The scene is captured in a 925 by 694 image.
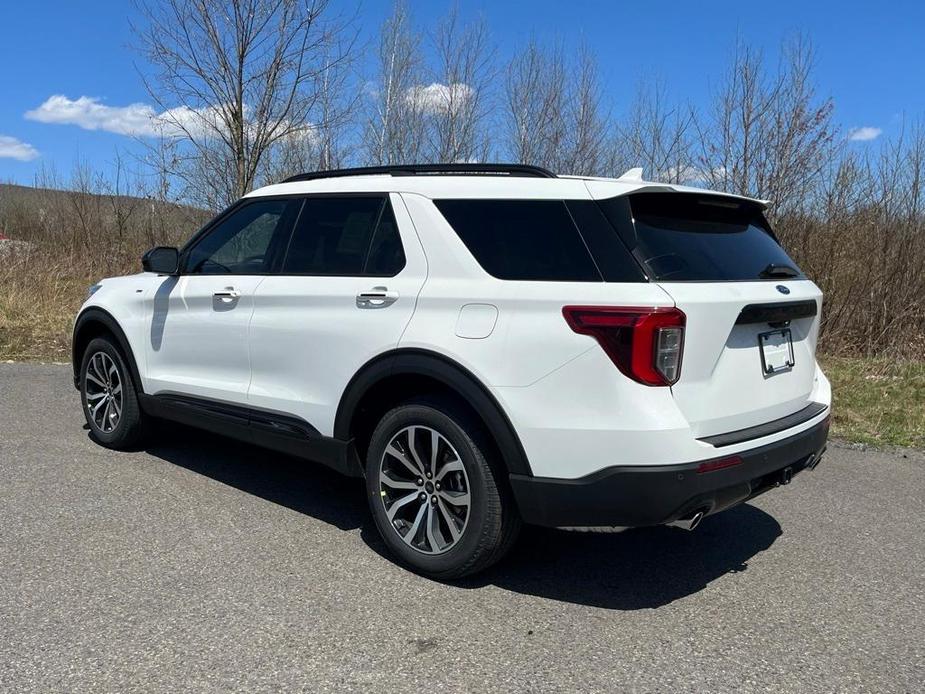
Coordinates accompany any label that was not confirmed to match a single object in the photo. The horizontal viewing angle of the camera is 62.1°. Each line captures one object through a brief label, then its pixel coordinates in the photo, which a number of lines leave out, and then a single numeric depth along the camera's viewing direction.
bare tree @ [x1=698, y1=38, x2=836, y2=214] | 10.55
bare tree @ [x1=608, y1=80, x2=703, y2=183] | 11.50
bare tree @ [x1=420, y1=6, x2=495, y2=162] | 15.12
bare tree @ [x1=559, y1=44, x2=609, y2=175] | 14.34
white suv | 2.94
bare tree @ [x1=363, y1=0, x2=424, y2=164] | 15.05
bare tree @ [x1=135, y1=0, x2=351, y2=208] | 11.55
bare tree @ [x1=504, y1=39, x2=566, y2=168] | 14.92
